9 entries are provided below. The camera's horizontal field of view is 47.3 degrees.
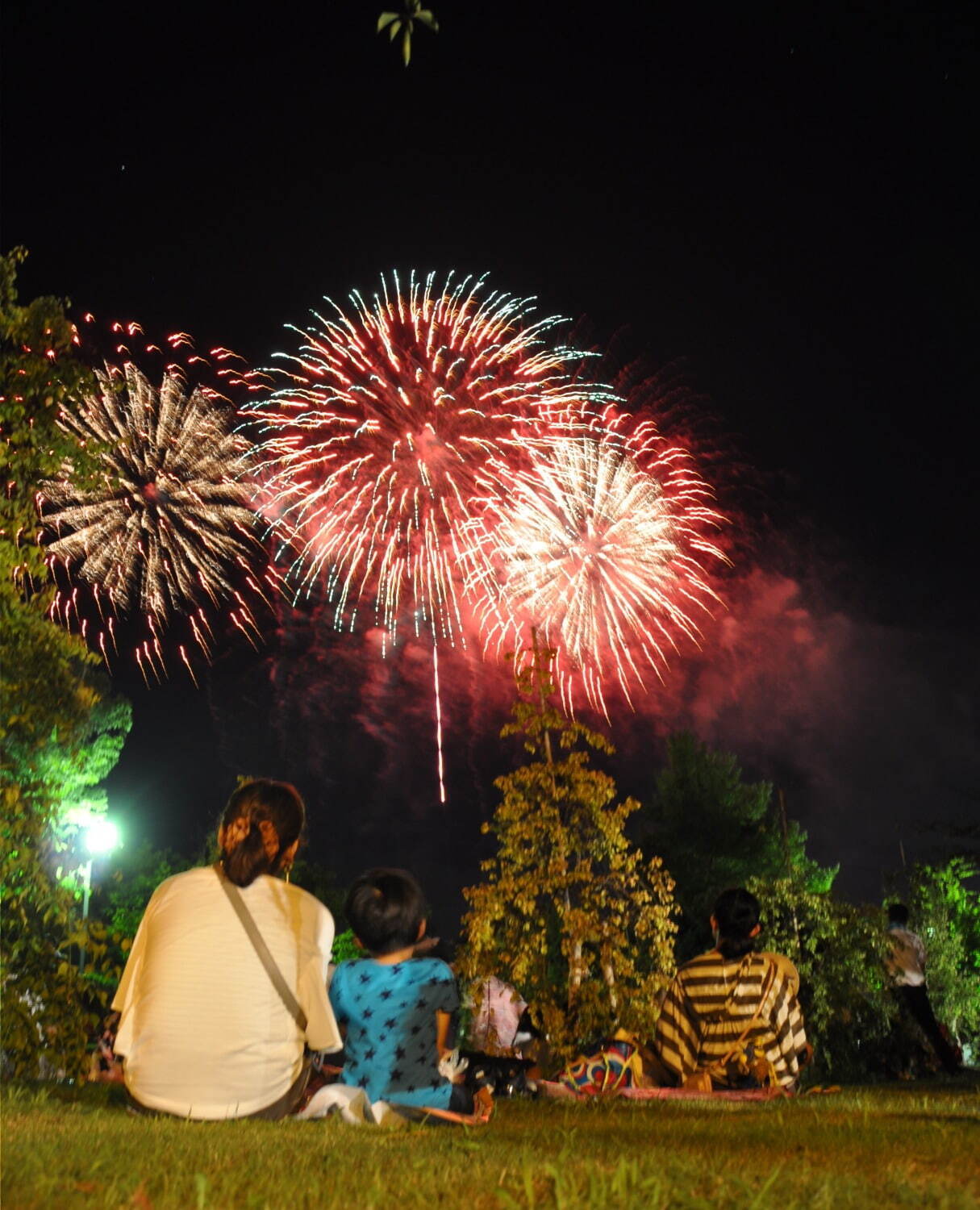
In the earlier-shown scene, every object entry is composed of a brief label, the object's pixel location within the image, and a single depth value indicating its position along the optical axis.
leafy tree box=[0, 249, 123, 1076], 6.97
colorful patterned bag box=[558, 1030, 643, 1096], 7.89
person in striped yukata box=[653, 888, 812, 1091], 7.77
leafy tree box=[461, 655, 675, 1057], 12.65
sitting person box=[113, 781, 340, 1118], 4.97
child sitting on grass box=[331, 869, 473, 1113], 5.80
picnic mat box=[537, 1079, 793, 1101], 7.11
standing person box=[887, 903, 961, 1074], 11.79
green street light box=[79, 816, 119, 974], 21.98
